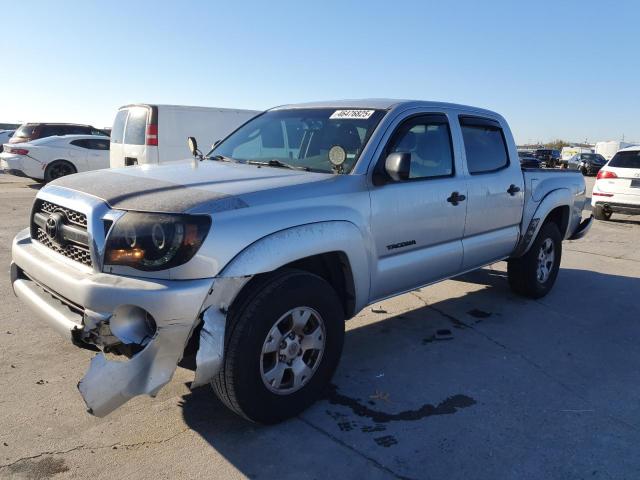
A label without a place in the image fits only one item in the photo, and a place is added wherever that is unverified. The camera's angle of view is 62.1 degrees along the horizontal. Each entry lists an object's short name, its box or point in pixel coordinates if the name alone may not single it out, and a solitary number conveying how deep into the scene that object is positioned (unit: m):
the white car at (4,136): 26.58
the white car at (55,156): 13.54
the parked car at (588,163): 36.31
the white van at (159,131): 10.09
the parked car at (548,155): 34.31
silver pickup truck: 2.58
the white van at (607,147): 52.92
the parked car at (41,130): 16.52
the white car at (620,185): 10.86
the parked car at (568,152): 43.39
